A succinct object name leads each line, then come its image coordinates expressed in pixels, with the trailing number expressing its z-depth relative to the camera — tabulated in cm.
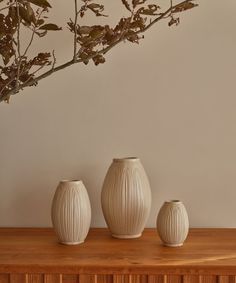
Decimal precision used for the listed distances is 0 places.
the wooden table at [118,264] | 117
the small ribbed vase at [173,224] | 132
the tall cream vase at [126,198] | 140
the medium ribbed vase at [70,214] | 135
